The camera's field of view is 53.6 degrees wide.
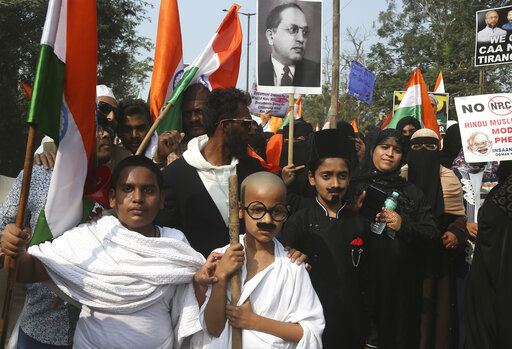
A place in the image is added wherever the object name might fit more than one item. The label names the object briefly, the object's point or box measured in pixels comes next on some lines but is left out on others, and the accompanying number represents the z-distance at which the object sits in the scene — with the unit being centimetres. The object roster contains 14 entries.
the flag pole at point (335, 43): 1184
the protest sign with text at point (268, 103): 985
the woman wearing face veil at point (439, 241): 444
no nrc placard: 423
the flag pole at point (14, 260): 210
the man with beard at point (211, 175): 316
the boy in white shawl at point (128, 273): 239
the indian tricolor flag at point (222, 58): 420
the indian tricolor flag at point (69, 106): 247
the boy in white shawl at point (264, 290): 246
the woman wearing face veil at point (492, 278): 335
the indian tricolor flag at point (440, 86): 1084
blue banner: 1062
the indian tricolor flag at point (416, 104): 697
